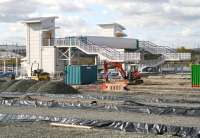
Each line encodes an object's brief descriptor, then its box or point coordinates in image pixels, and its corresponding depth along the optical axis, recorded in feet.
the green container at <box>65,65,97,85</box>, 151.43
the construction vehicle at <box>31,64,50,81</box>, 164.76
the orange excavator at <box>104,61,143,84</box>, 141.79
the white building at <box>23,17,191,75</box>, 206.28
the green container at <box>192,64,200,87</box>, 126.41
